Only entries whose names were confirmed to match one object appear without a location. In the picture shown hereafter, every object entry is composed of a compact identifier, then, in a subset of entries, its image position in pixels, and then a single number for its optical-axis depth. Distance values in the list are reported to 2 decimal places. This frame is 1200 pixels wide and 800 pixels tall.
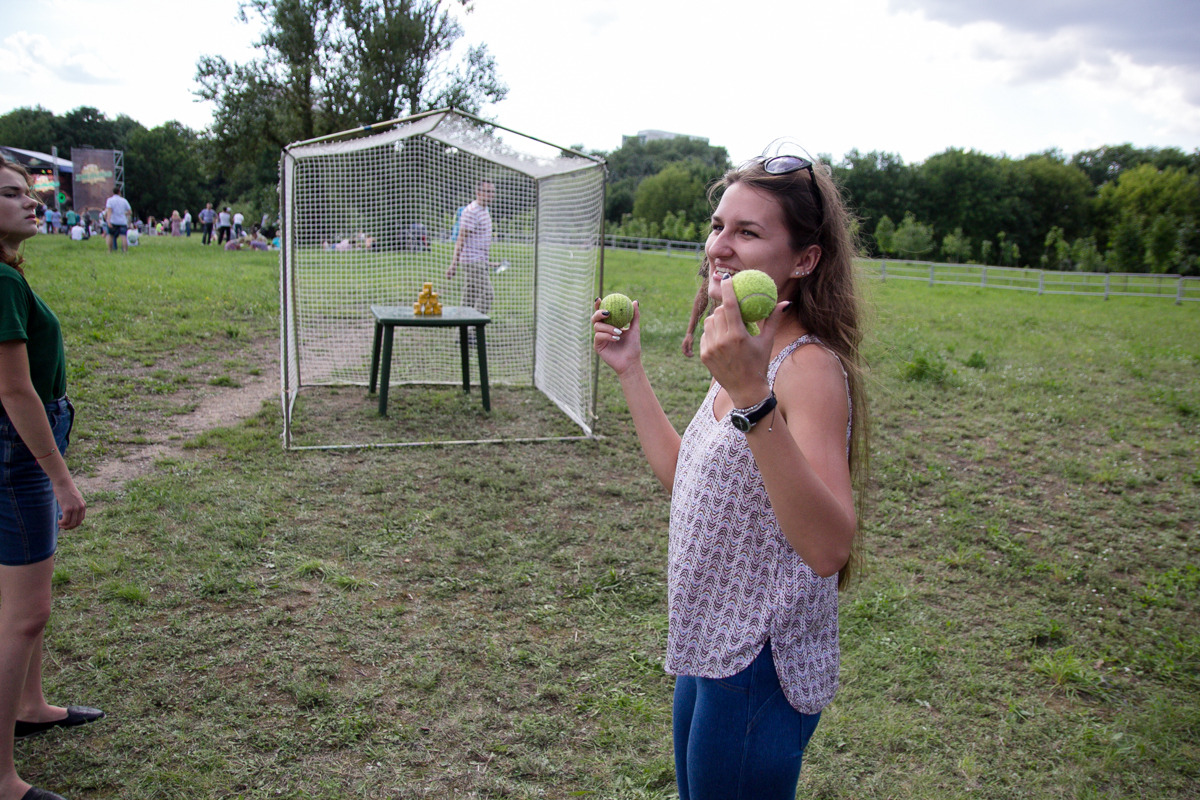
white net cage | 6.54
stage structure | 32.38
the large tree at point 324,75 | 24.56
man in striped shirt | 7.84
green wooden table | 6.46
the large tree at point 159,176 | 65.50
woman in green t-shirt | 2.10
